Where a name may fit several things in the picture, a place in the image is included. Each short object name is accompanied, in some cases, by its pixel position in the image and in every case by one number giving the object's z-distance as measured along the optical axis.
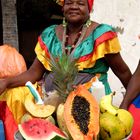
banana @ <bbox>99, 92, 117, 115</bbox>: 1.85
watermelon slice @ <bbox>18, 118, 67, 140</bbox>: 1.72
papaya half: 1.72
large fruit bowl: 1.76
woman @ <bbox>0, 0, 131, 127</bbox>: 2.52
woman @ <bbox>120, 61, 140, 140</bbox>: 2.23
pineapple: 1.82
